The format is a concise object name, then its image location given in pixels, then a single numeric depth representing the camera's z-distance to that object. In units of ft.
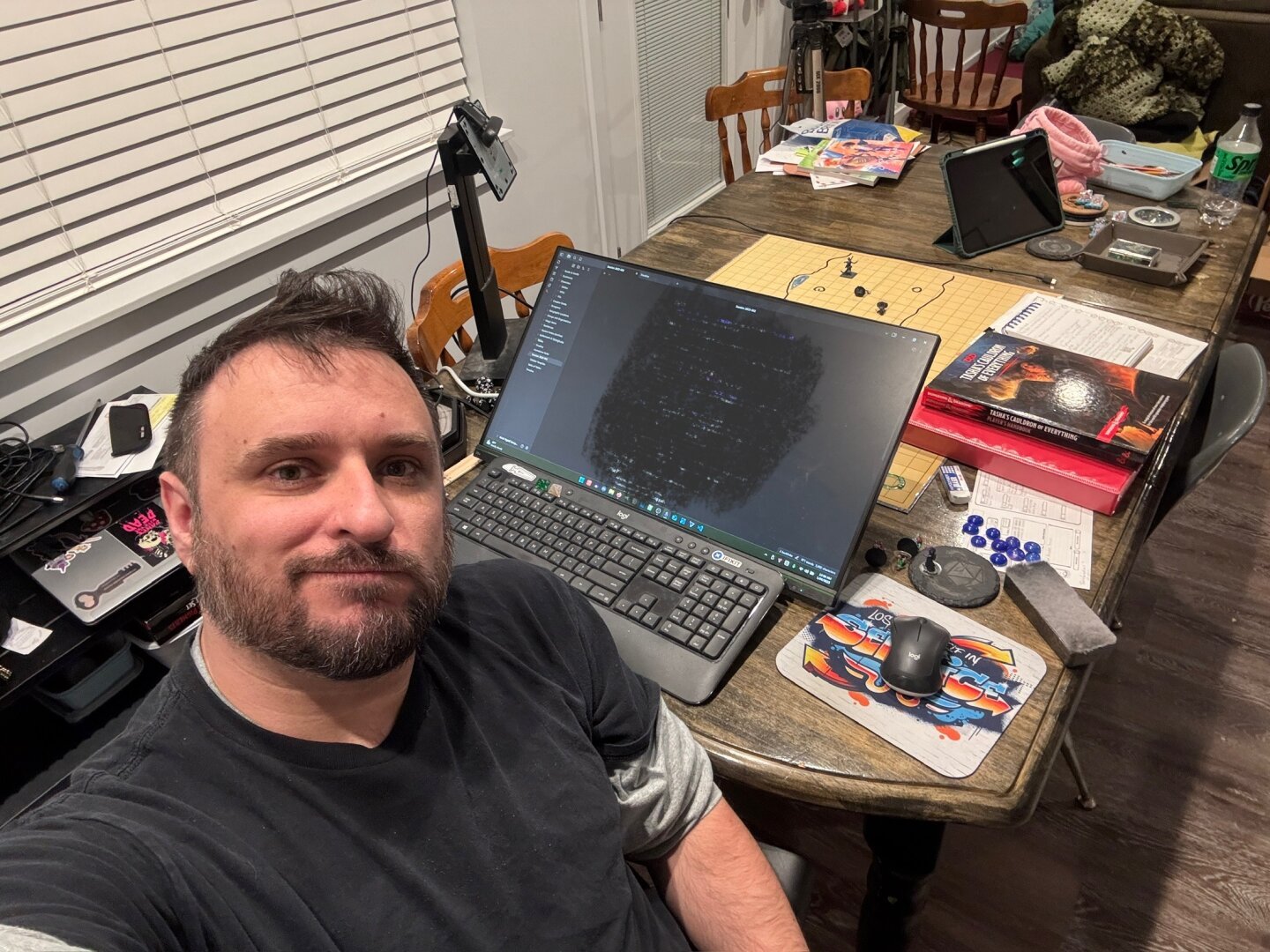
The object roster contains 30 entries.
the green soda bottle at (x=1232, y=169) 5.68
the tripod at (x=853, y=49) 7.89
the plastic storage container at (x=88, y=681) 4.86
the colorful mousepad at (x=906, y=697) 2.70
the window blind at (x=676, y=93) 9.89
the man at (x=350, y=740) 2.01
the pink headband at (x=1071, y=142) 6.08
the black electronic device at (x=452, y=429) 4.16
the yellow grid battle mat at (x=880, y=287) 4.79
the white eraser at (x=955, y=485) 3.63
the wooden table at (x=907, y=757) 2.59
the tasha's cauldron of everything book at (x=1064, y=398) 3.45
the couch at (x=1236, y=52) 8.96
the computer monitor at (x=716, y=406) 3.07
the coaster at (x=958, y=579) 3.17
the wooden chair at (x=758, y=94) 7.93
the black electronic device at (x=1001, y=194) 5.49
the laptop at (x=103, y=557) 4.52
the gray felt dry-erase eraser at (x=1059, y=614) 2.89
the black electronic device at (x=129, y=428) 4.87
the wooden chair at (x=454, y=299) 4.95
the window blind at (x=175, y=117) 5.30
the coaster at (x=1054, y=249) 5.39
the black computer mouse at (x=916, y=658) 2.77
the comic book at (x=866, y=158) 6.59
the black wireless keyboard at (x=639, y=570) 2.98
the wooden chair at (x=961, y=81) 9.54
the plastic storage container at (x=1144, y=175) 5.93
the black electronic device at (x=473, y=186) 4.33
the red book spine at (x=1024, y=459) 3.48
